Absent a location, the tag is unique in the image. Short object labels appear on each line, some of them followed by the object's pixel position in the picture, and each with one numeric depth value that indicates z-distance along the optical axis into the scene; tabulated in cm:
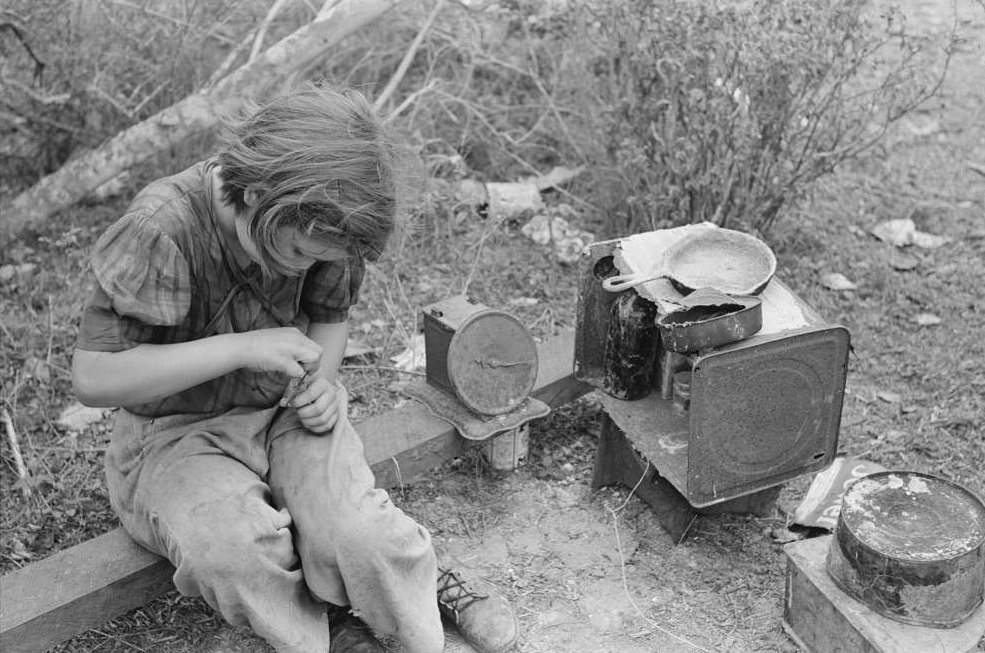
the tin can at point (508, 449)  310
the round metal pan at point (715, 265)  271
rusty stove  258
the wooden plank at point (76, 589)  237
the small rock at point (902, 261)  423
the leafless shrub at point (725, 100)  369
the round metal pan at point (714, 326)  248
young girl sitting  211
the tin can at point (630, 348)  290
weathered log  391
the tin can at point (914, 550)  227
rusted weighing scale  293
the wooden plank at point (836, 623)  229
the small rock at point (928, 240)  435
